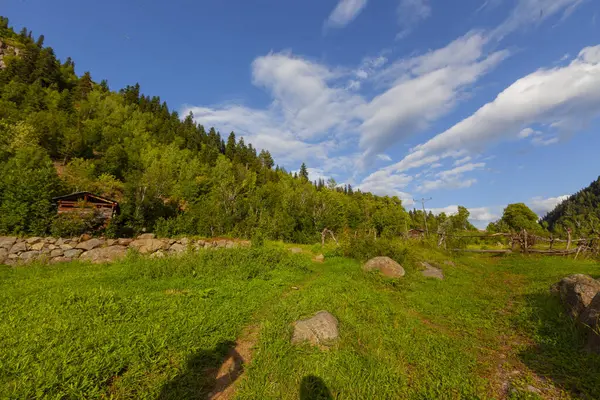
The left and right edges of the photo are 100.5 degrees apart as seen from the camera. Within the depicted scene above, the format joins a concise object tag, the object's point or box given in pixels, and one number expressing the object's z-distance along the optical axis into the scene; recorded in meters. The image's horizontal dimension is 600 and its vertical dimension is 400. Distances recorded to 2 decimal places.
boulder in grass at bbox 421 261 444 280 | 12.34
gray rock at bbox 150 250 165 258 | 16.92
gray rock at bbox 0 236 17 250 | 13.81
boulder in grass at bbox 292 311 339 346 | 5.43
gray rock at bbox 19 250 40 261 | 14.00
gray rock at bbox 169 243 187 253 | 18.32
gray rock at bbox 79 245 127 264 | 14.83
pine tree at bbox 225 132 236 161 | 88.05
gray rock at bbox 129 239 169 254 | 16.88
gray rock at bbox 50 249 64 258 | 14.82
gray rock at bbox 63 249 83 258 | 15.12
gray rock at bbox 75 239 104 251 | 15.61
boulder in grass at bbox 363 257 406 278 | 12.42
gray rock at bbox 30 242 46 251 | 14.60
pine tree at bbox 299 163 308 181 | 109.32
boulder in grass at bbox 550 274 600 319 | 6.61
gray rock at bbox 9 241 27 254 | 14.00
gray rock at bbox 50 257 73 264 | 14.37
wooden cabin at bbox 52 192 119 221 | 19.14
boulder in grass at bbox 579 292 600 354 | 5.10
